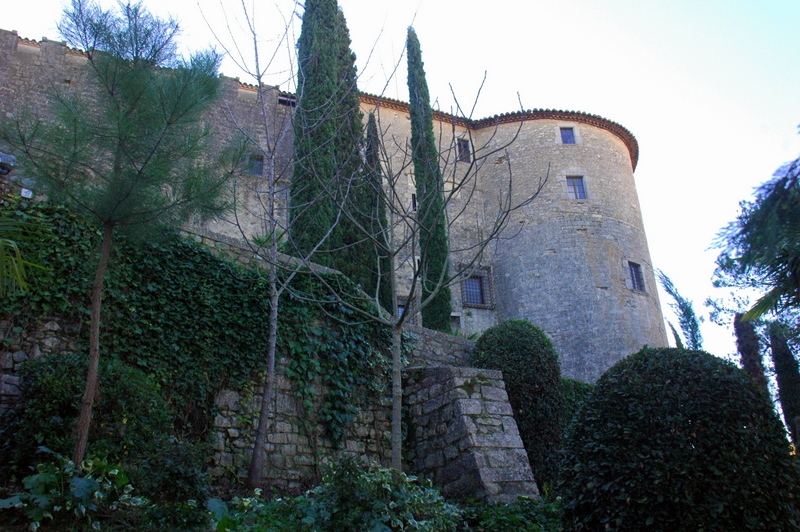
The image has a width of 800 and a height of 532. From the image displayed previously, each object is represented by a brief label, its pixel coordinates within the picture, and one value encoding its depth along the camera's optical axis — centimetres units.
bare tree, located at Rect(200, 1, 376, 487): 654
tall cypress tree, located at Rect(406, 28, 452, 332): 1596
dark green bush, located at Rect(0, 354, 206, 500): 486
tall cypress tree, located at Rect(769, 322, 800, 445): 1673
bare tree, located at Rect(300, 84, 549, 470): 1897
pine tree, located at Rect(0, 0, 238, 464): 498
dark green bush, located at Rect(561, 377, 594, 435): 1086
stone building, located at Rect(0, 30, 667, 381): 1892
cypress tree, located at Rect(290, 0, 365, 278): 1281
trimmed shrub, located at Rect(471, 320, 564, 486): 915
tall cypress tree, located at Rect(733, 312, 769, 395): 1762
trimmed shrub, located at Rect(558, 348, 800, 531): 393
